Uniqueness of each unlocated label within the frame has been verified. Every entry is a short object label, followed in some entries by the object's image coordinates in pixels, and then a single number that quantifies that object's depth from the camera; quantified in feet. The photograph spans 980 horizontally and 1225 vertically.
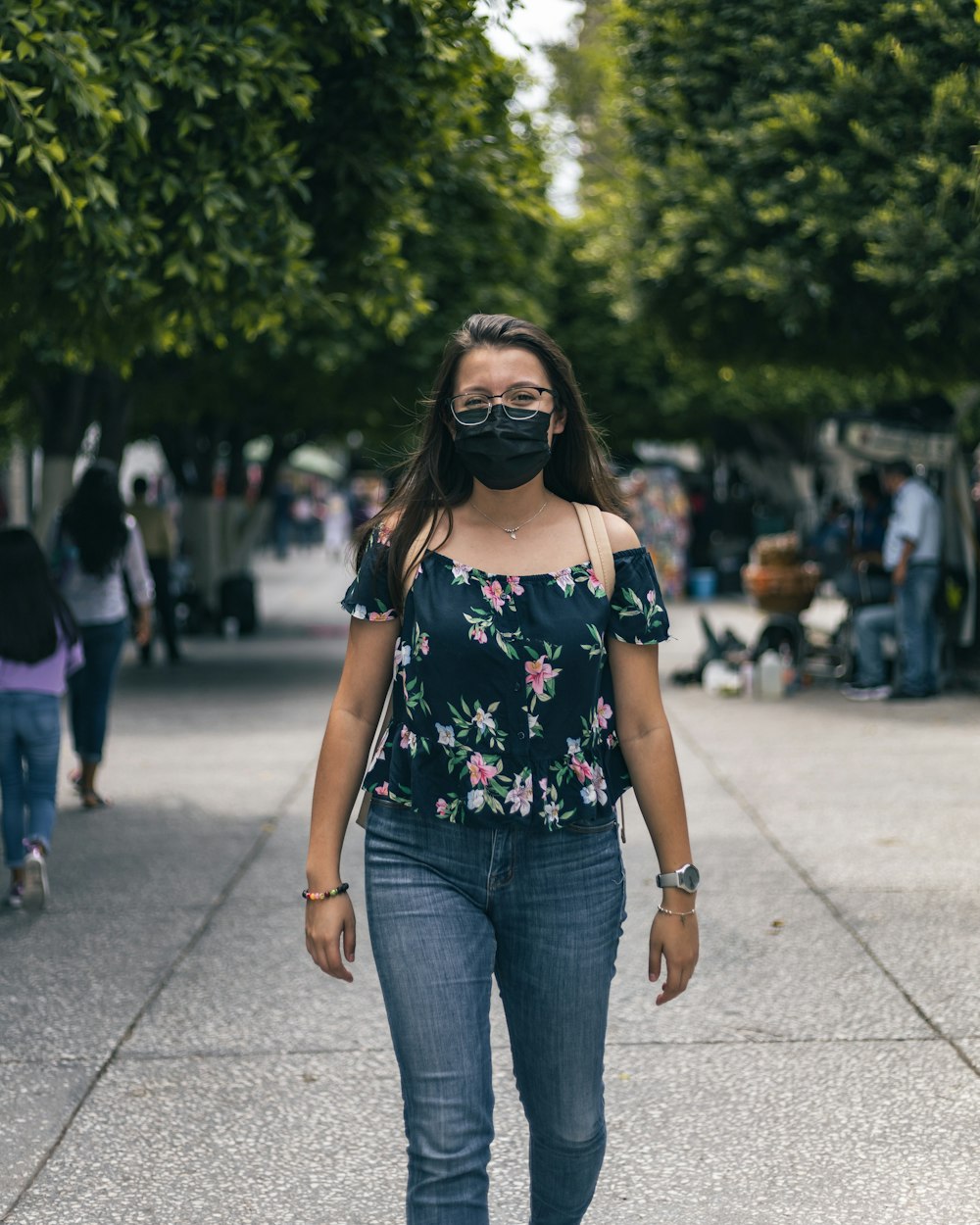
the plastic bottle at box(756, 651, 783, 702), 42.27
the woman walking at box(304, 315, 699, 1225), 8.46
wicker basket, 43.91
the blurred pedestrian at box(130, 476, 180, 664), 52.42
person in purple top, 20.79
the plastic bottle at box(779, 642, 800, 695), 42.96
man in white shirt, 40.04
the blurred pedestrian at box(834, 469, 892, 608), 42.70
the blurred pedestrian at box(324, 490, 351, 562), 132.77
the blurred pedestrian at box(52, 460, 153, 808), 26.58
